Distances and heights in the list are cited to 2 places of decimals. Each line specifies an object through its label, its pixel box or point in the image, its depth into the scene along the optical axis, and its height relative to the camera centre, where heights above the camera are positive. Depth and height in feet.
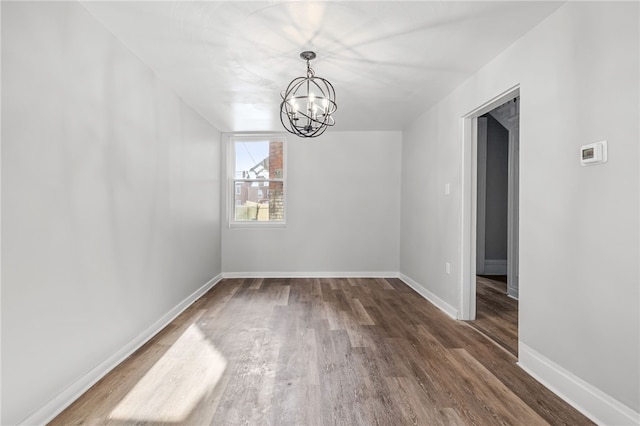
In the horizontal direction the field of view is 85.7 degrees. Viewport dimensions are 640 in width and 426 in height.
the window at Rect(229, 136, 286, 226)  18.30 +1.71
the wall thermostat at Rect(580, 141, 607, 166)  5.74 +1.05
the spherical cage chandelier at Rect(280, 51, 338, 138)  8.61 +4.01
